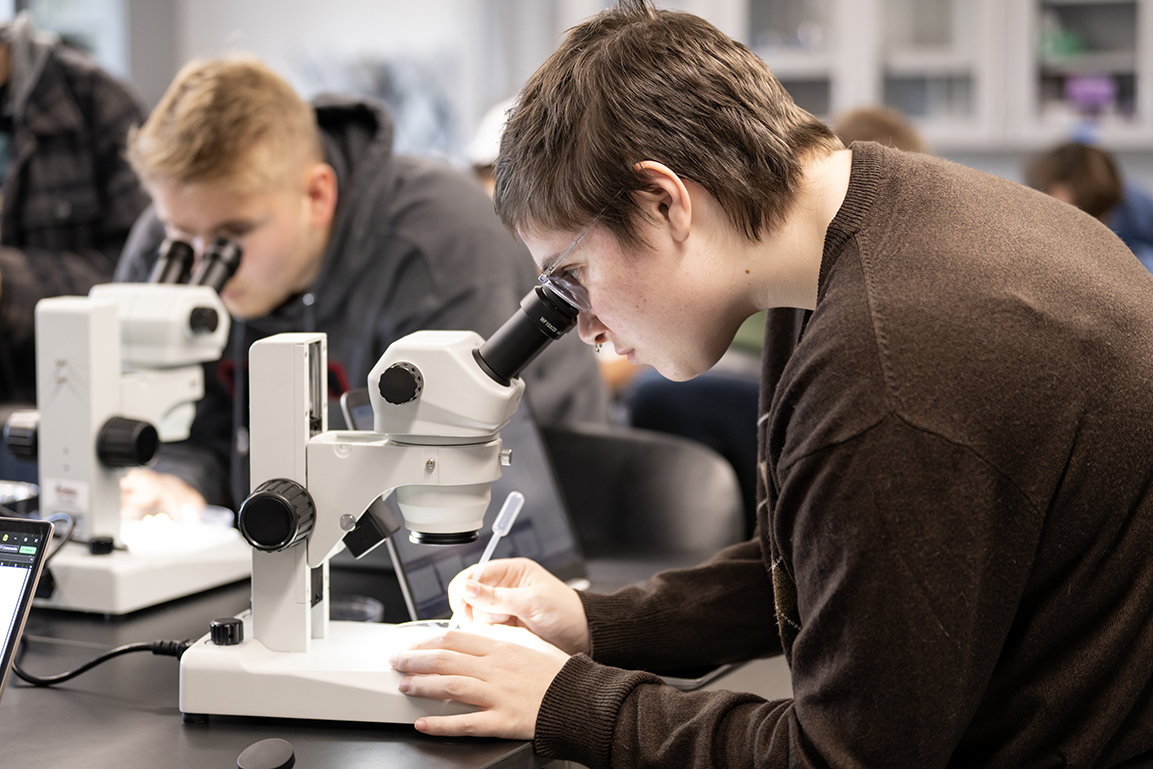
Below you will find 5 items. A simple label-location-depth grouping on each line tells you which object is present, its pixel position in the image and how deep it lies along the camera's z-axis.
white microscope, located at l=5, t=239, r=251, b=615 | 1.39
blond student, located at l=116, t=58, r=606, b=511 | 1.76
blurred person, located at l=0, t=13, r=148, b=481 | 2.62
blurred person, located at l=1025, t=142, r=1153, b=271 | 3.70
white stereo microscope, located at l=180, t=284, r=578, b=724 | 1.03
